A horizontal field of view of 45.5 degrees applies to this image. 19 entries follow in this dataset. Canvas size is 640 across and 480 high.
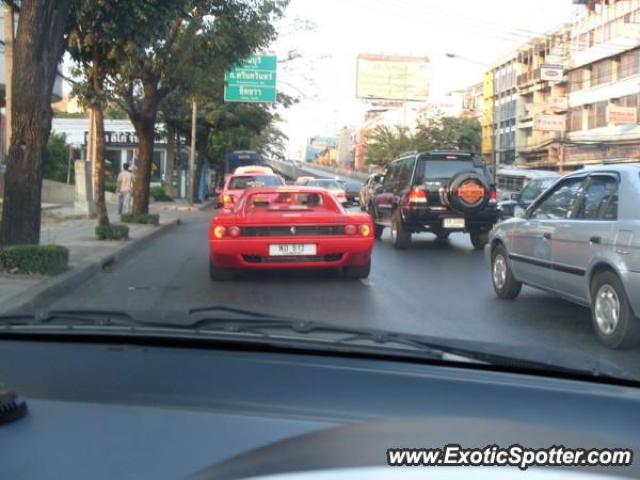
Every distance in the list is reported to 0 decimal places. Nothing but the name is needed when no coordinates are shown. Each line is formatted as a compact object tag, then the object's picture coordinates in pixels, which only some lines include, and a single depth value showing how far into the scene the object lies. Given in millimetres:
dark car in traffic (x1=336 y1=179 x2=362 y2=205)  38669
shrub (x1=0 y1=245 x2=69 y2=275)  9891
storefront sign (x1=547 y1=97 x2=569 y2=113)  54059
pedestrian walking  23703
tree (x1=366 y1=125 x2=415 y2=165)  57500
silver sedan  6301
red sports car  9914
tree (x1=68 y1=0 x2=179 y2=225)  11953
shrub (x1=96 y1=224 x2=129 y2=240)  15742
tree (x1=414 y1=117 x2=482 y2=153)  53906
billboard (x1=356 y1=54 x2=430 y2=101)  55344
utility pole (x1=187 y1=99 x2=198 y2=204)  32966
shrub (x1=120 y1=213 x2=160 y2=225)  20688
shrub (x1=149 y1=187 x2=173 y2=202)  38562
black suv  14484
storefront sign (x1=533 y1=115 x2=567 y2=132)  49344
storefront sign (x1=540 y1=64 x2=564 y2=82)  50312
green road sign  29656
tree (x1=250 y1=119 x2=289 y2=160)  72000
